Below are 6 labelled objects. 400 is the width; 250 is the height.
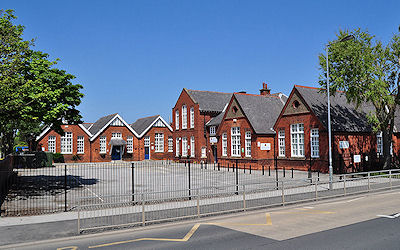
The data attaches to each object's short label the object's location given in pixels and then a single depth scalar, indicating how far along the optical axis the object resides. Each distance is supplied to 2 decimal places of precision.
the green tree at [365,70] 25.52
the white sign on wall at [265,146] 34.00
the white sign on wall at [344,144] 23.17
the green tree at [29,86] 15.52
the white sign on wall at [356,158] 24.32
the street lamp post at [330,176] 18.83
